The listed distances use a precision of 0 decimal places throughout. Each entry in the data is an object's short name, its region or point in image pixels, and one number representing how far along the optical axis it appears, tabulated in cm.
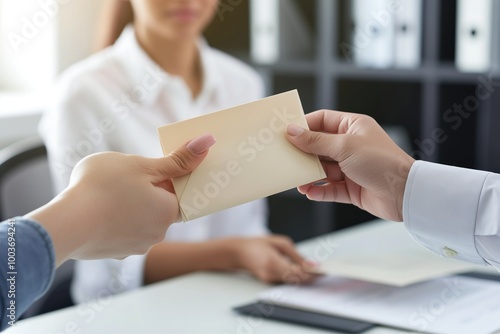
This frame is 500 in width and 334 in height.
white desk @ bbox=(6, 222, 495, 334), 149
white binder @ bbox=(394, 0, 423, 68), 267
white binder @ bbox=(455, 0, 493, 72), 250
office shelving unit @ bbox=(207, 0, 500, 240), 273
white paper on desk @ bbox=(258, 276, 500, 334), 146
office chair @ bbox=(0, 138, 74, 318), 184
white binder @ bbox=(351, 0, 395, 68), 269
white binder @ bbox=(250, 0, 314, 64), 303
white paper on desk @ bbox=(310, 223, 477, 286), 161
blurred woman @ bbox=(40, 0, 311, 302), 180
